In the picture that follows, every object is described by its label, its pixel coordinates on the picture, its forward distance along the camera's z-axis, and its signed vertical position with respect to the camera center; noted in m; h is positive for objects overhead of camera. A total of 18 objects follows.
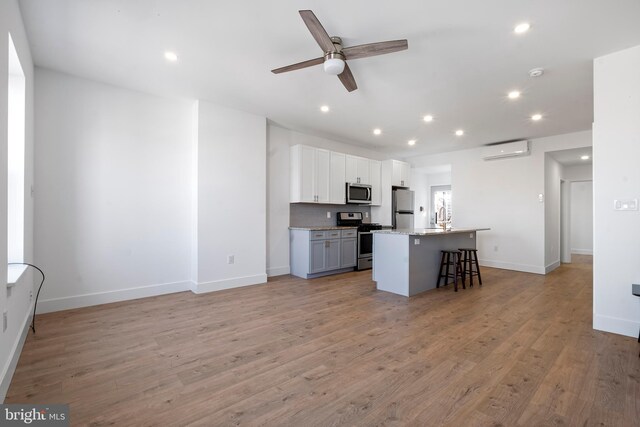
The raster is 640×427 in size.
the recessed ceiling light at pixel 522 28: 2.39 +1.54
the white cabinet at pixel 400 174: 7.06 +1.01
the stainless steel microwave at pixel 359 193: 6.12 +0.45
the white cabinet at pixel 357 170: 6.14 +0.95
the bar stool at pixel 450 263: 4.41 -0.75
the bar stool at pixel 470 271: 4.58 -0.87
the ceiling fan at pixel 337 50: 2.17 +1.32
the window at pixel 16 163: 2.68 +0.47
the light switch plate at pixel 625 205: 2.71 +0.10
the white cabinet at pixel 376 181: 6.64 +0.76
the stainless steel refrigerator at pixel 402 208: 7.13 +0.17
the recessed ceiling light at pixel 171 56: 2.92 +1.58
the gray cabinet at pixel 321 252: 5.16 -0.68
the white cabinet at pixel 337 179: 5.83 +0.71
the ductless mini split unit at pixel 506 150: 5.77 +1.30
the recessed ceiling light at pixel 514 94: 3.71 +1.54
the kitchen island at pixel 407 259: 4.04 -0.64
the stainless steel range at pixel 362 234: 5.94 -0.39
